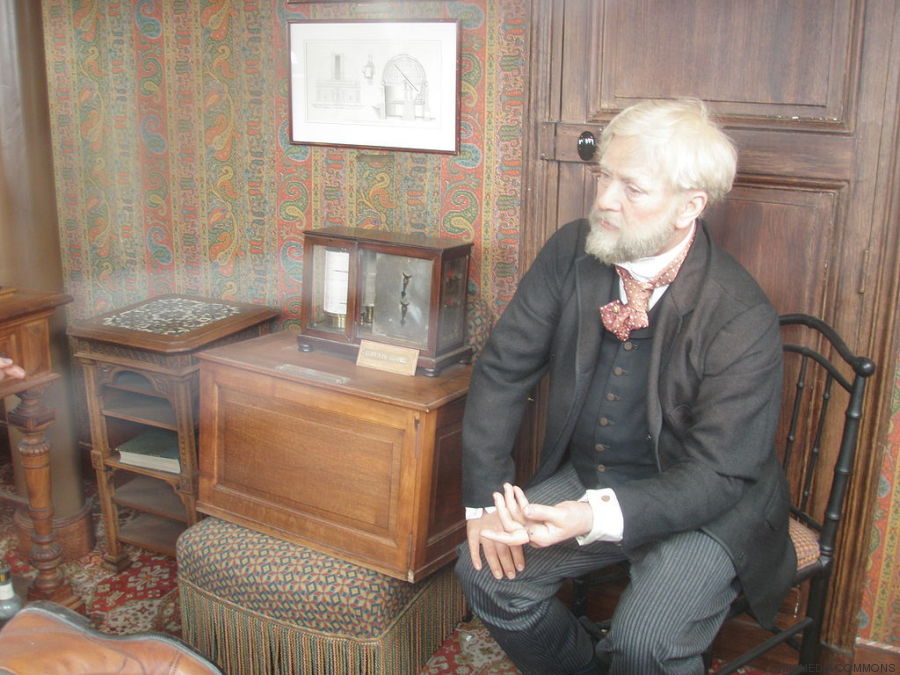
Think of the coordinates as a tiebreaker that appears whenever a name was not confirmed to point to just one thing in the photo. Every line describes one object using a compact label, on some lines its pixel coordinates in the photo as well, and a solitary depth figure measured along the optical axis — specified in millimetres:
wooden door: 2229
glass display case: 2656
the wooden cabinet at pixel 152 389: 2982
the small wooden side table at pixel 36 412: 2533
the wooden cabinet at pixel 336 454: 2500
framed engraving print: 2822
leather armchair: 1819
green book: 3117
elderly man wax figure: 2041
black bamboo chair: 2232
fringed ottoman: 2500
